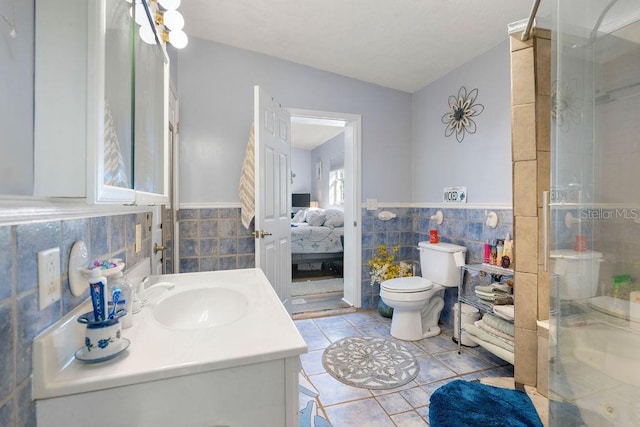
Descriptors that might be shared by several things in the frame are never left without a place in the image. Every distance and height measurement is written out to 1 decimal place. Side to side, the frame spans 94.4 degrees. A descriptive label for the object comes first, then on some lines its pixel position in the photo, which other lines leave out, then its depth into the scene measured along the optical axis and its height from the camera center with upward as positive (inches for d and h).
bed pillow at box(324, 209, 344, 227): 191.8 -2.9
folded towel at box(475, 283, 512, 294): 80.3 -20.4
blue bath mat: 50.7 -35.5
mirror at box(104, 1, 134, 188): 26.5 +12.4
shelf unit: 81.1 -24.2
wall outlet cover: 22.5 -4.9
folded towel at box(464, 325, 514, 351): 76.2 -33.6
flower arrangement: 120.1 -21.3
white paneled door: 87.0 +7.6
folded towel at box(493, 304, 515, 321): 73.6 -24.6
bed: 180.5 -15.1
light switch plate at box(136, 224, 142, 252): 50.8 -4.0
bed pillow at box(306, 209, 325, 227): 193.5 -2.9
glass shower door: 44.1 +0.2
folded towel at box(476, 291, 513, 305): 78.8 -22.5
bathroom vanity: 22.5 -13.3
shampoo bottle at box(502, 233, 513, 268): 82.0 -9.6
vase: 116.0 -38.1
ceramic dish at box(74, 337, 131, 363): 24.2 -11.8
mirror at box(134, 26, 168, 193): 40.4 +15.7
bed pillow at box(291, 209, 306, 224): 228.2 -2.7
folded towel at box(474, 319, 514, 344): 76.2 -31.5
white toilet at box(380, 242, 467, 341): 96.7 -25.8
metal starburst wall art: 98.8 +35.0
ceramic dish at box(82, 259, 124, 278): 27.0 -5.4
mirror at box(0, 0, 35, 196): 20.4 +8.6
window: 244.5 +23.8
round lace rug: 76.5 -42.4
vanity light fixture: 39.6 +36.9
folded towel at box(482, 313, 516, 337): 76.6 -29.2
